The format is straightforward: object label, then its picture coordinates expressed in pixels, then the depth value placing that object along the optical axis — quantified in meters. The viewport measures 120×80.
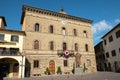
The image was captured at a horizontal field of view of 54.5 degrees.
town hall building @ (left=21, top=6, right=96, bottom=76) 24.62
